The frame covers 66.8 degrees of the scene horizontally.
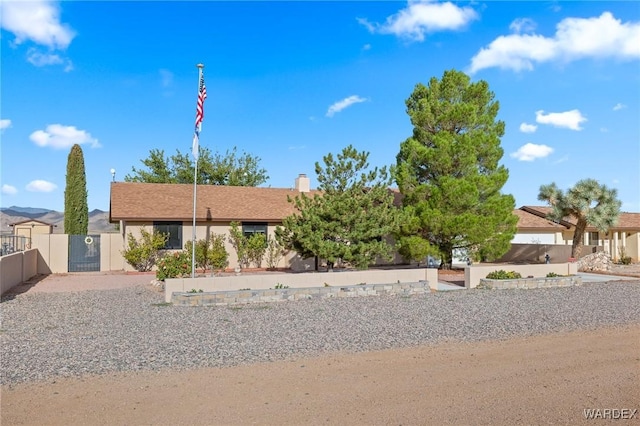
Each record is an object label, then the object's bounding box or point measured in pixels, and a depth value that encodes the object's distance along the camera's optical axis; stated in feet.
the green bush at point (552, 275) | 59.59
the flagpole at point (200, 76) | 54.86
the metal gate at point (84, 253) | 76.43
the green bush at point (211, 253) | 75.00
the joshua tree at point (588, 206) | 88.58
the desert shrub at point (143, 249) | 72.90
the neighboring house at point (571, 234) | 103.04
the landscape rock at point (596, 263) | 81.05
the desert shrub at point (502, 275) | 57.05
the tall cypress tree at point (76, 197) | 97.35
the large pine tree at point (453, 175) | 69.51
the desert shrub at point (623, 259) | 98.27
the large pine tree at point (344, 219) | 57.77
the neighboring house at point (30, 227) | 113.50
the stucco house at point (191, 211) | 75.05
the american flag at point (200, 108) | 55.16
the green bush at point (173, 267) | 54.03
